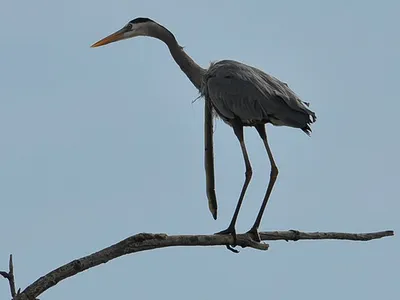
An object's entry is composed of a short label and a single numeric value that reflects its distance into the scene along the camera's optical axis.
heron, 20.58
